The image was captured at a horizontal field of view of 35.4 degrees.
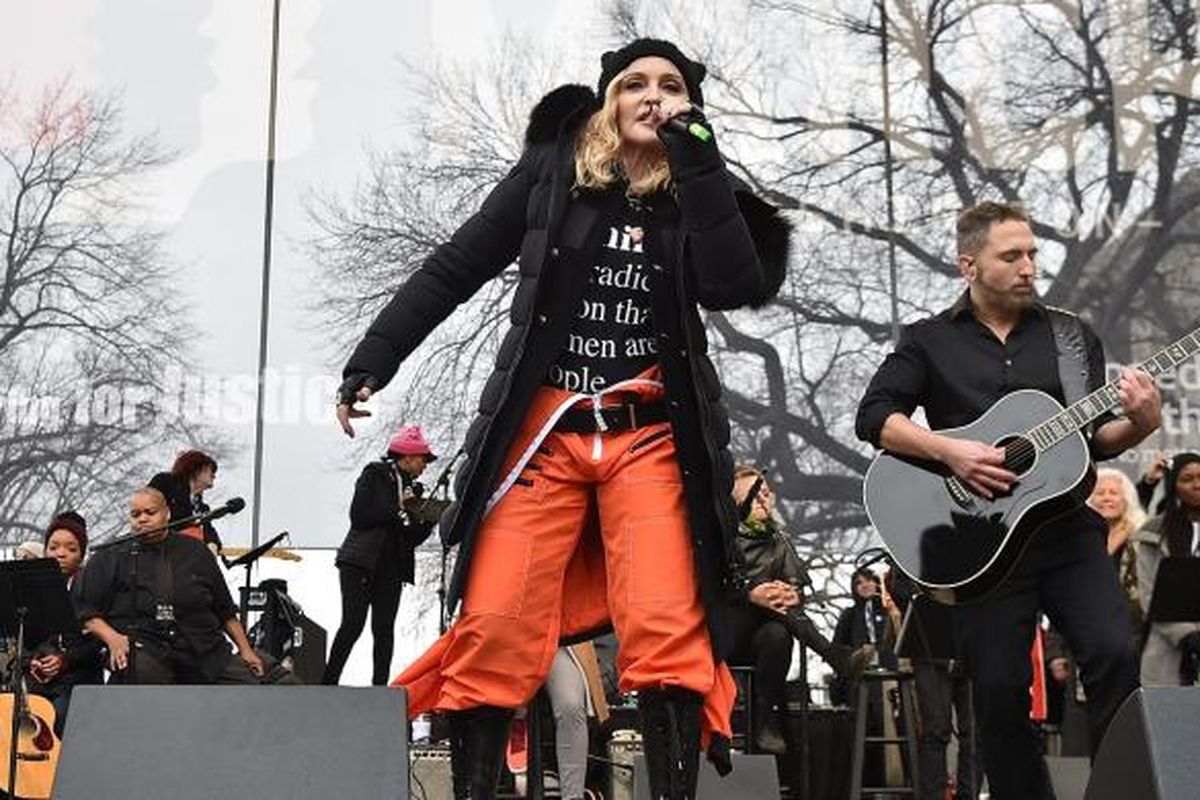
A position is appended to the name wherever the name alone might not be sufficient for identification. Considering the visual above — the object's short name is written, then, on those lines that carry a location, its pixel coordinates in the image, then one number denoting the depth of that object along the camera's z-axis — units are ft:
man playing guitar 15.30
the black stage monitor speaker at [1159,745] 9.20
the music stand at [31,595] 24.34
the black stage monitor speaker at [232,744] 10.46
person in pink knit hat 34.73
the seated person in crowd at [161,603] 29.53
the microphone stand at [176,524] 28.50
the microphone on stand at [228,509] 28.30
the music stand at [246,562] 33.18
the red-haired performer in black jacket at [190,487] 32.63
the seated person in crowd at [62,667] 28.58
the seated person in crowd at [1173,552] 27.25
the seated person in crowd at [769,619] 29.60
